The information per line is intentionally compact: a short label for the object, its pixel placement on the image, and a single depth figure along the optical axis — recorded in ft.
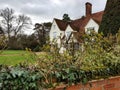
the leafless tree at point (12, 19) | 60.34
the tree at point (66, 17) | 65.40
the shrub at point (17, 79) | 3.36
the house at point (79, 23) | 37.80
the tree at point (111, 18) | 20.00
